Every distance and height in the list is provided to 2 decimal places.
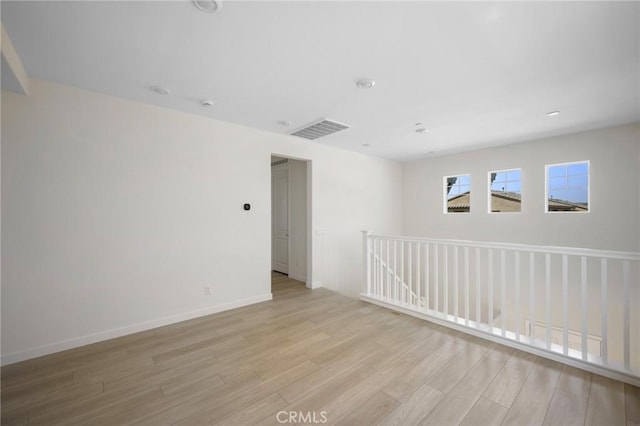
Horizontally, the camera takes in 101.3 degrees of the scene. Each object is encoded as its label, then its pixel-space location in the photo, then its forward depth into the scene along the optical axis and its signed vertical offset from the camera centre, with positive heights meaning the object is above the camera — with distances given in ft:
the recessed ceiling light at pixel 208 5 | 5.35 +4.32
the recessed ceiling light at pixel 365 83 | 8.46 +4.25
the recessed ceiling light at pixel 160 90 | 8.94 +4.27
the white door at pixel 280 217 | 19.54 -0.40
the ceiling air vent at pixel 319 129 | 12.39 +4.19
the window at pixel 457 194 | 18.93 +1.37
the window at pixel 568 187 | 14.32 +1.38
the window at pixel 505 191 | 16.62 +1.35
